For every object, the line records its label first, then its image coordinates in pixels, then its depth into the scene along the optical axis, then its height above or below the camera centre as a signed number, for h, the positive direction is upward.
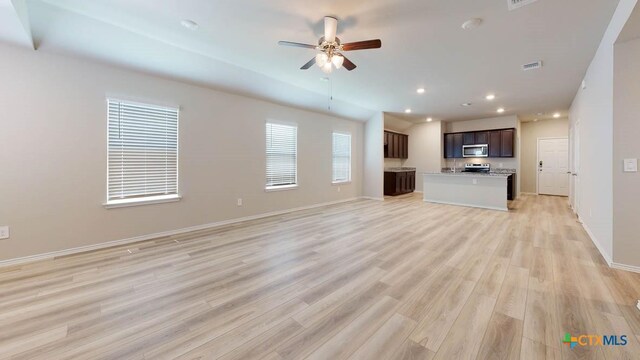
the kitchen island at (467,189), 6.08 -0.26
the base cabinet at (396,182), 8.65 -0.10
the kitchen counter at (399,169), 8.85 +0.38
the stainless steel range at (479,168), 8.05 +0.37
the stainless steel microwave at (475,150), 8.31 +0.99
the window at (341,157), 7.27 +0.65
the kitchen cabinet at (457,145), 8.87 +1.24
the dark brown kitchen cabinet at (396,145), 8.87 +1.27
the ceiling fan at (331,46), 2.67 +1.46
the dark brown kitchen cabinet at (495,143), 8.05 +1.20
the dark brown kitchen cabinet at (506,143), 7.84 +1.17
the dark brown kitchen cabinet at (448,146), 9.05 +1.23
